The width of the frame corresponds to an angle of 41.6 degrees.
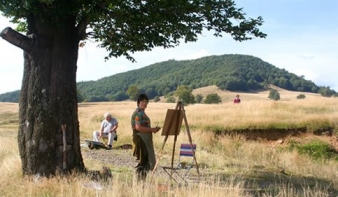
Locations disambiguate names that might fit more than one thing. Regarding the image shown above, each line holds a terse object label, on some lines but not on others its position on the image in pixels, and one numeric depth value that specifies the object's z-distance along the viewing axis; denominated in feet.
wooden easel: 27.68
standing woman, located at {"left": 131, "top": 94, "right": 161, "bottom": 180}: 28.37
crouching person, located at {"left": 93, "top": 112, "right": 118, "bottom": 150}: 55.15
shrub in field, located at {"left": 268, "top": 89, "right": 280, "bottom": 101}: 336.59
